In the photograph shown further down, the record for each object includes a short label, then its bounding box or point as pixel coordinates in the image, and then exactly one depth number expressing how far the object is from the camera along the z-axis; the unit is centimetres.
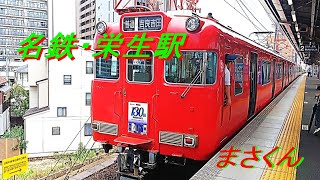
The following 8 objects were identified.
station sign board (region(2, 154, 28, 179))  648
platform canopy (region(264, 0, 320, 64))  1136
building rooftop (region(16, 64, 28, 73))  2911
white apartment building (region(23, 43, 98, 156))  1808
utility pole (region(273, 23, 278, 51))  1804
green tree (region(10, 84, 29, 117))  2762
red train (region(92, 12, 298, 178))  441
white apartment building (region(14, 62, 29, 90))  2964
